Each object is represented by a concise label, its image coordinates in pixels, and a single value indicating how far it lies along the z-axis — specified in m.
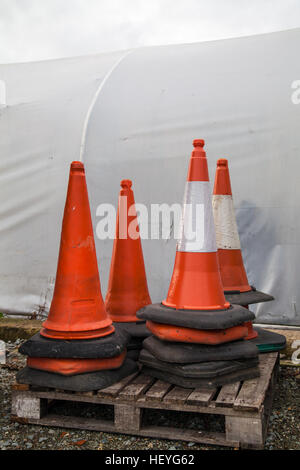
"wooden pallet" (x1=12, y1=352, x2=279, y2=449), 2.41
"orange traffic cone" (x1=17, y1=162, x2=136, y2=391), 2.71
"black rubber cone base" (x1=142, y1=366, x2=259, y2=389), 2.65
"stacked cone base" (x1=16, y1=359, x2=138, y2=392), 2.67
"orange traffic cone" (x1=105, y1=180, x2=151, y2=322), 3.50
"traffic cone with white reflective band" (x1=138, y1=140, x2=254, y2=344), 2.74
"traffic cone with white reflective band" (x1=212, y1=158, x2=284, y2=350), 3.61
